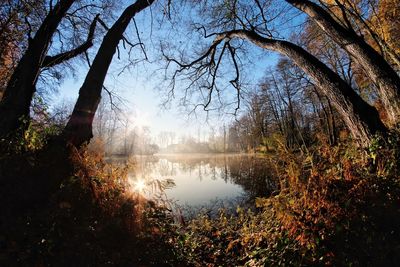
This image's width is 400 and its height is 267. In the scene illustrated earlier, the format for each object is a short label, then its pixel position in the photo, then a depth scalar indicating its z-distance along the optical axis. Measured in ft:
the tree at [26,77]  11.76
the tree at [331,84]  11.57
